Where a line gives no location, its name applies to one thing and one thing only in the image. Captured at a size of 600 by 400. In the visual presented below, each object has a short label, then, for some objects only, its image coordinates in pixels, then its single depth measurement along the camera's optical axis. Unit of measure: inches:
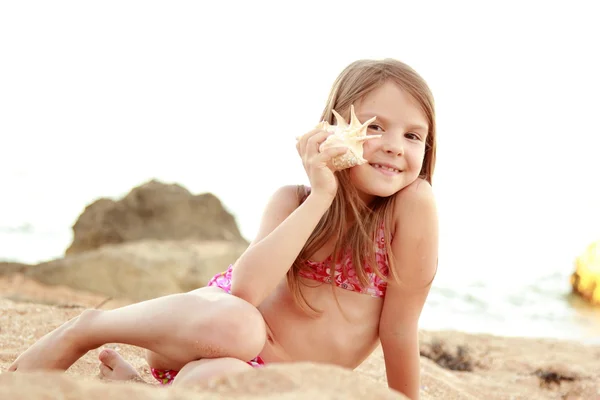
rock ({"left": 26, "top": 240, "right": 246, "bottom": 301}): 298.2
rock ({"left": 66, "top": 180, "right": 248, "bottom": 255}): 359.6
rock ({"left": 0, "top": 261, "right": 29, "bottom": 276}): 321.1
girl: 93.9
